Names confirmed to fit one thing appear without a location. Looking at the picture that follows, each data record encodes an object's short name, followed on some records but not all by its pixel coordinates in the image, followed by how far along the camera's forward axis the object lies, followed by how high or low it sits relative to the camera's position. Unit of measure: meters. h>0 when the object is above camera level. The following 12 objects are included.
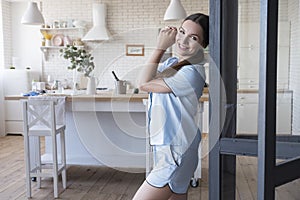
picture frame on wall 6.59 +0.58
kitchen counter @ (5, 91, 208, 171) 3.24 -0.53
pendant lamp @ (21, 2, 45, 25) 4.65 +0.86
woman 1.18 -0.09
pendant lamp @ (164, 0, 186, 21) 5.21 +1.02
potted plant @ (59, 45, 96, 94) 3.65 +0.19
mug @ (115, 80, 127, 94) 3.33 -0.06
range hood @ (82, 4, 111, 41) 6.63 +1.04
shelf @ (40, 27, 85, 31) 6.86 +1.03
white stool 3.10 -0.43
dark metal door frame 1.00 -0.19
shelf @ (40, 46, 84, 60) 6.88 +0.63
